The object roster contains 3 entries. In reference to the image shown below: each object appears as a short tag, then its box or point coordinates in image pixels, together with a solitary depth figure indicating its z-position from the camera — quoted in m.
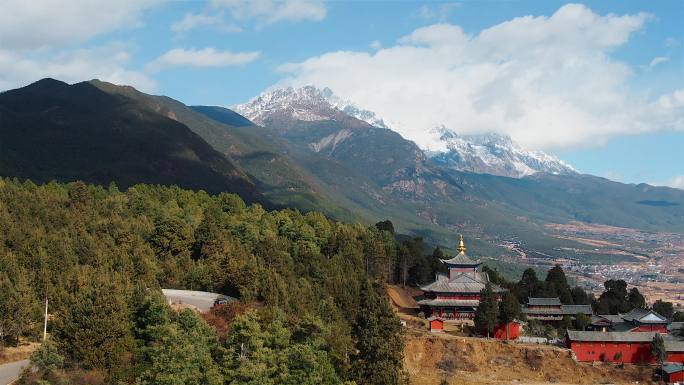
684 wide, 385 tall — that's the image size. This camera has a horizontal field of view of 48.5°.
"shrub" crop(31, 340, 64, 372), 47.31
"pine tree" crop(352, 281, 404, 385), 56.38
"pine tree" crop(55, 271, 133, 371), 53.06
